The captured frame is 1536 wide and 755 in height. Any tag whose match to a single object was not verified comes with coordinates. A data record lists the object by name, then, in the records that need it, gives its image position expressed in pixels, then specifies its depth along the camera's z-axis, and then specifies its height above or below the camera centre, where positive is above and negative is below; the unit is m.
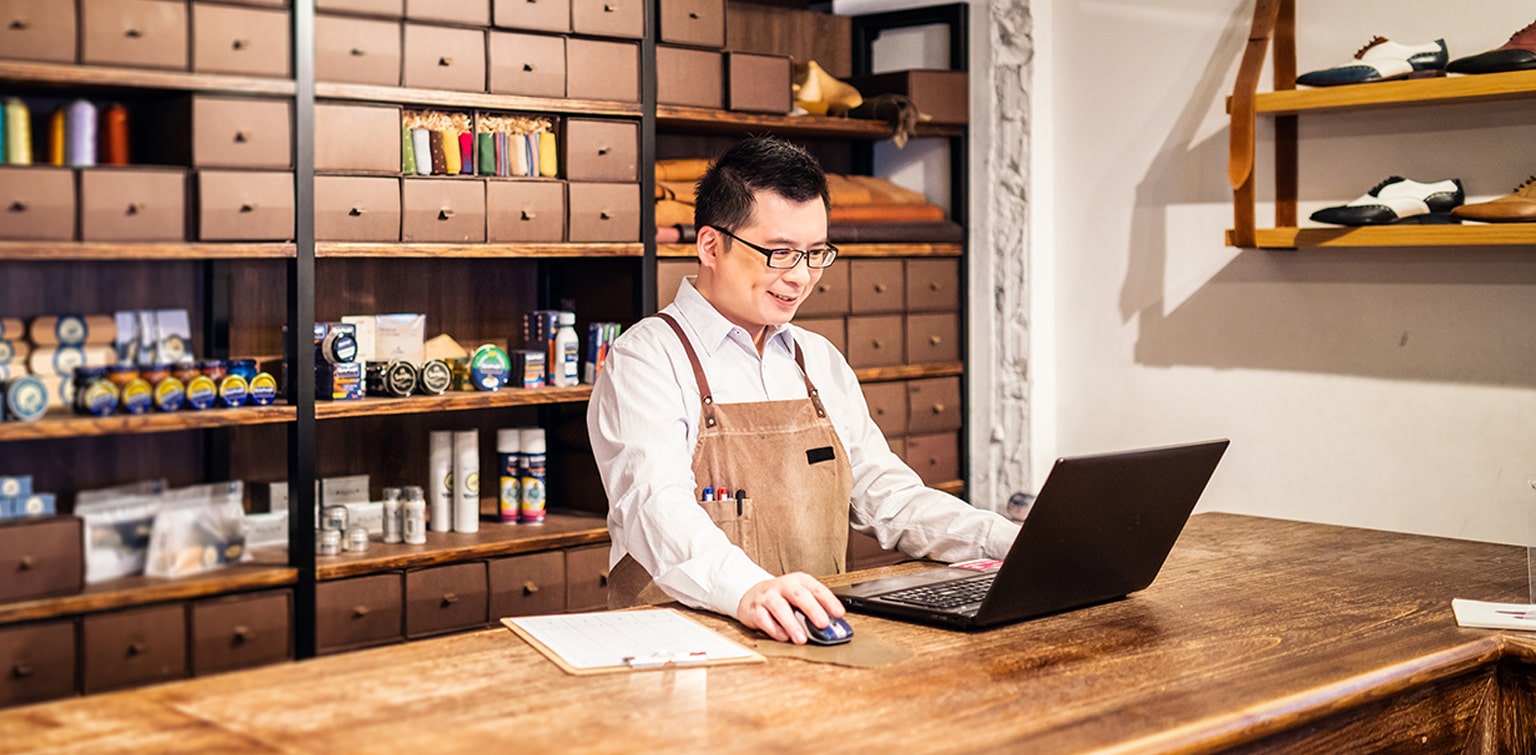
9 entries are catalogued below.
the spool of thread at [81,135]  2.90 +0.48
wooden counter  1.43 -0.36
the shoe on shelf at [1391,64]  3.20 +0.67
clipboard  1.70 -0.33
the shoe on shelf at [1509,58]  3.04 +0.64
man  2.31 -0.08
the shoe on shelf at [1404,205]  3.21 +0.36
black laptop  1.86 -0.24
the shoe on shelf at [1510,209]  3.04 +0.33
